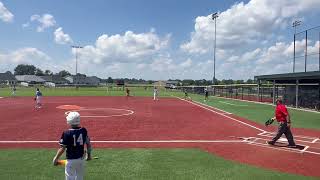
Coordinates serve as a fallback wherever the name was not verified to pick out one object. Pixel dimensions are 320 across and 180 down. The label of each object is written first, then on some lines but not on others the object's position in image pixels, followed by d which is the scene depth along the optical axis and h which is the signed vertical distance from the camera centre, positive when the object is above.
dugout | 20.94 -0.12
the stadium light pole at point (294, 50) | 24.50 +4.00
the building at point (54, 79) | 100.82 +2.56
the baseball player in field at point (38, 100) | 19.48 -1.30
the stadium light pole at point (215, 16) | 43.88 +13.22
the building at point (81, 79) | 99.75 +2.68
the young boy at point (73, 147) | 4.08 -1.08
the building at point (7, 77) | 97.97 +3.14
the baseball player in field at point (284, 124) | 8.42 -1.31
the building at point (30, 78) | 98.34 +2.61
